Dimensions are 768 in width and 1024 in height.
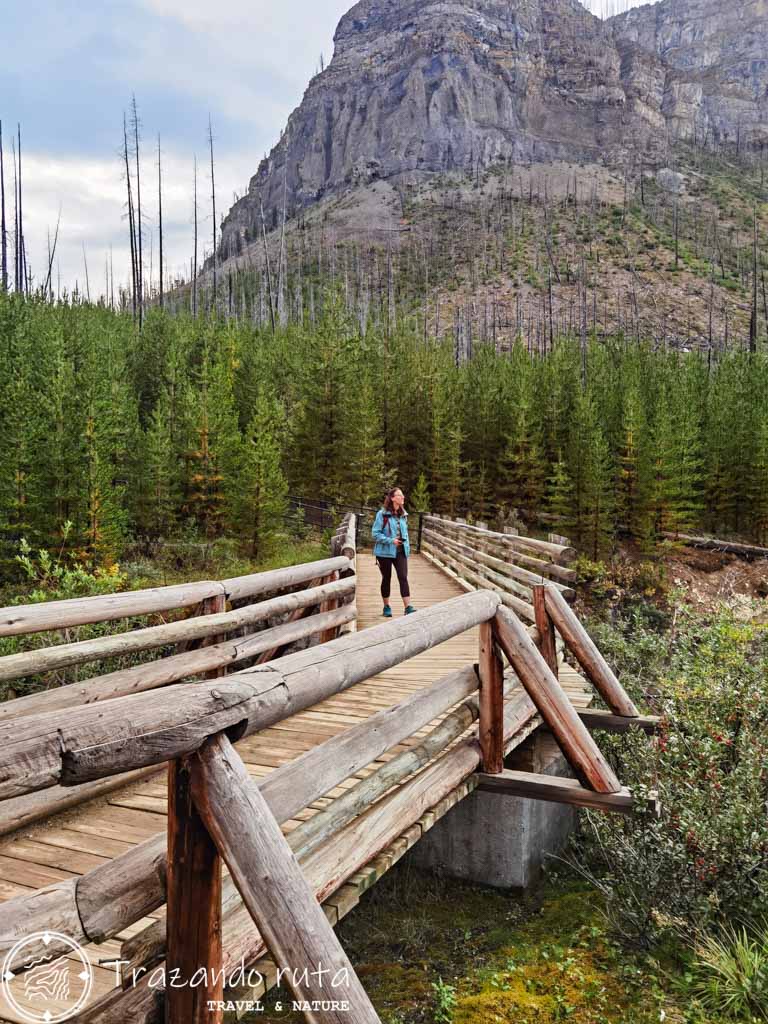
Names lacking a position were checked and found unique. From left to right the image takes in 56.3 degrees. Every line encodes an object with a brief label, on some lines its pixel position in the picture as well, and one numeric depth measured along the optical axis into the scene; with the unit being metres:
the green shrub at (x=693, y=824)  4.90
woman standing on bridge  9.95
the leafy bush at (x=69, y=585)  11.45
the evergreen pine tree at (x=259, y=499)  22.48
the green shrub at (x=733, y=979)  4.17
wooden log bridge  1.88
